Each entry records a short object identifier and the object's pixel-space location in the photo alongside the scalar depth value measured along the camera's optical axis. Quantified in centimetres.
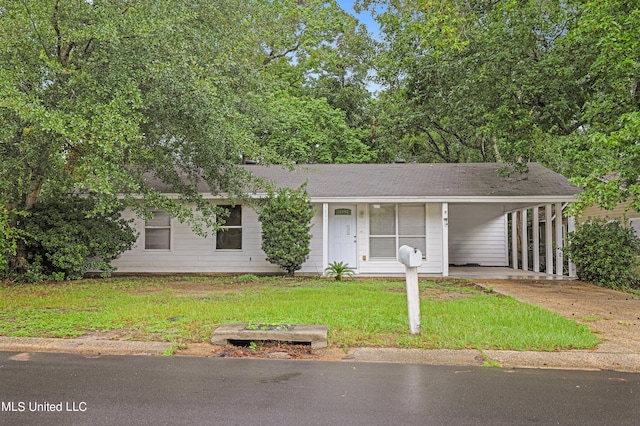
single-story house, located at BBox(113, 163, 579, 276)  1339
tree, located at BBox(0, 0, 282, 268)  862
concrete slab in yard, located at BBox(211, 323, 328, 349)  554
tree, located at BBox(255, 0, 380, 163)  2355
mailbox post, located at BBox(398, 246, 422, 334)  579
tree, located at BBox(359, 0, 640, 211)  945
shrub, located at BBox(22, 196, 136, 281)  1171
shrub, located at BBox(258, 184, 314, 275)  1264
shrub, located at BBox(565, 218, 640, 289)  1166
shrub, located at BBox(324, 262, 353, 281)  1264
